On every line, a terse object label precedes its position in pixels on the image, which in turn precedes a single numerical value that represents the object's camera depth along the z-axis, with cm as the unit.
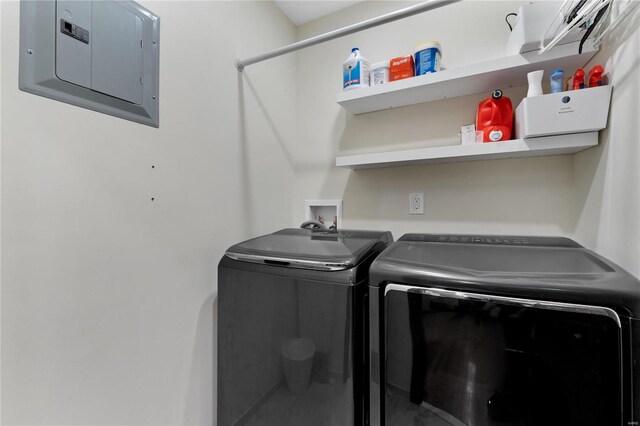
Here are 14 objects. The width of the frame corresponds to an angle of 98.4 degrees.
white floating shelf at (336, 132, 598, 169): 109
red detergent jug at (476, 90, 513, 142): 126
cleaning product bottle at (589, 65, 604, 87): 101
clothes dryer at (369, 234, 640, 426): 66
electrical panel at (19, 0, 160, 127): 73
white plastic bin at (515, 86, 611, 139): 99
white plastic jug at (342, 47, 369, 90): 152
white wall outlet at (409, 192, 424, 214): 162
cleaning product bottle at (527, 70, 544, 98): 114
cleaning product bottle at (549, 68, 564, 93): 112
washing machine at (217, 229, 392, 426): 91
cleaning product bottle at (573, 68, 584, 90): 105
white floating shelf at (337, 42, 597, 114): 114
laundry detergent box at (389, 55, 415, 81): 143
